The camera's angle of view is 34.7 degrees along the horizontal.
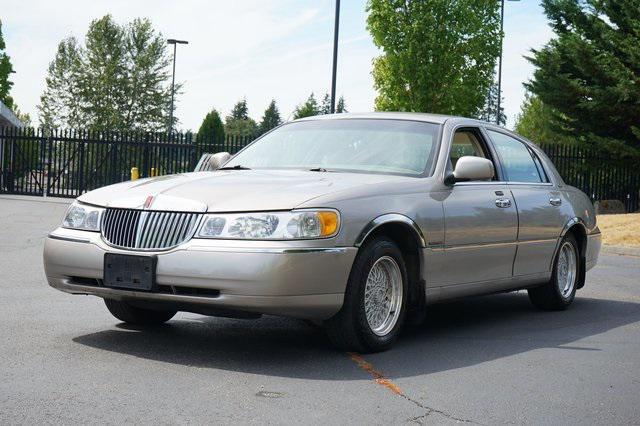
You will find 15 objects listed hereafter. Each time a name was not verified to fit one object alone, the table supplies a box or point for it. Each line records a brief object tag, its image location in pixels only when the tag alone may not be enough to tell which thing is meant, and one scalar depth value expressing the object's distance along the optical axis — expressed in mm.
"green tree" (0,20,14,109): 65481
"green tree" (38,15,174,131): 79500
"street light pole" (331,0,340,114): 28844
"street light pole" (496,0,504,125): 44628
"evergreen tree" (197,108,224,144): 87500
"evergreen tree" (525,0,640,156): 28859
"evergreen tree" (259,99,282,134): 161750
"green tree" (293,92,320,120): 136050
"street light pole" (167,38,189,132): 57938
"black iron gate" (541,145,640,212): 31750
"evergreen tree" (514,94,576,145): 57000
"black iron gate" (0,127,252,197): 32344
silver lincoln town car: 6004
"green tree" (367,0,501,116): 44281
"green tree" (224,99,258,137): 150950
